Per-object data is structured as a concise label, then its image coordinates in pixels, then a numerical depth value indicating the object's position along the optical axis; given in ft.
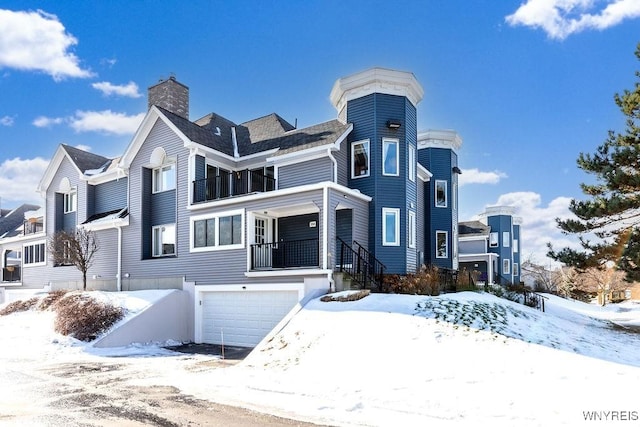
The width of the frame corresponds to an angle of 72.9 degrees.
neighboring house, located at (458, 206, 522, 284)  116.88
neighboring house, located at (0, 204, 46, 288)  82.34
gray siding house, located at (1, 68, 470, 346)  49.19
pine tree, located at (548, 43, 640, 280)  49.33
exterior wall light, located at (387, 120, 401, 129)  56.81
